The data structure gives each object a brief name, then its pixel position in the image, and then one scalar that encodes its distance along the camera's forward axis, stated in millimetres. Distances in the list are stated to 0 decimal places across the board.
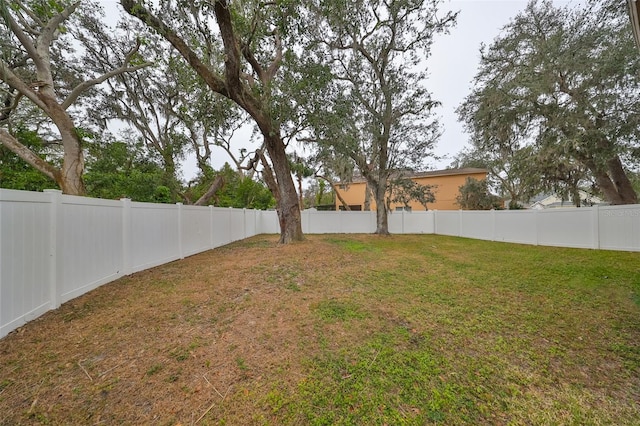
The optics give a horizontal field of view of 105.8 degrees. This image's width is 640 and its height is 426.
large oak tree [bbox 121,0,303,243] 5309
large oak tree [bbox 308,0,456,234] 7430
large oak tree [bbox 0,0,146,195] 5781
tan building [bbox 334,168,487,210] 18578
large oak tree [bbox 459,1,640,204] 6906
